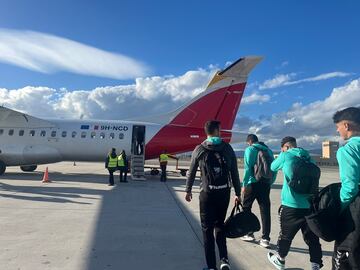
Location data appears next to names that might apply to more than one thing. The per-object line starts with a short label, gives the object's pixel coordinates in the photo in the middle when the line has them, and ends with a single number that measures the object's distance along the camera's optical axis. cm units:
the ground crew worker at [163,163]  1831
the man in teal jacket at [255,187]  637
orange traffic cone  1598
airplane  1886
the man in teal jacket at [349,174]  294
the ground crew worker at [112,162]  1593
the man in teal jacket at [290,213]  482
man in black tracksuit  470
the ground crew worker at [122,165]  1667
